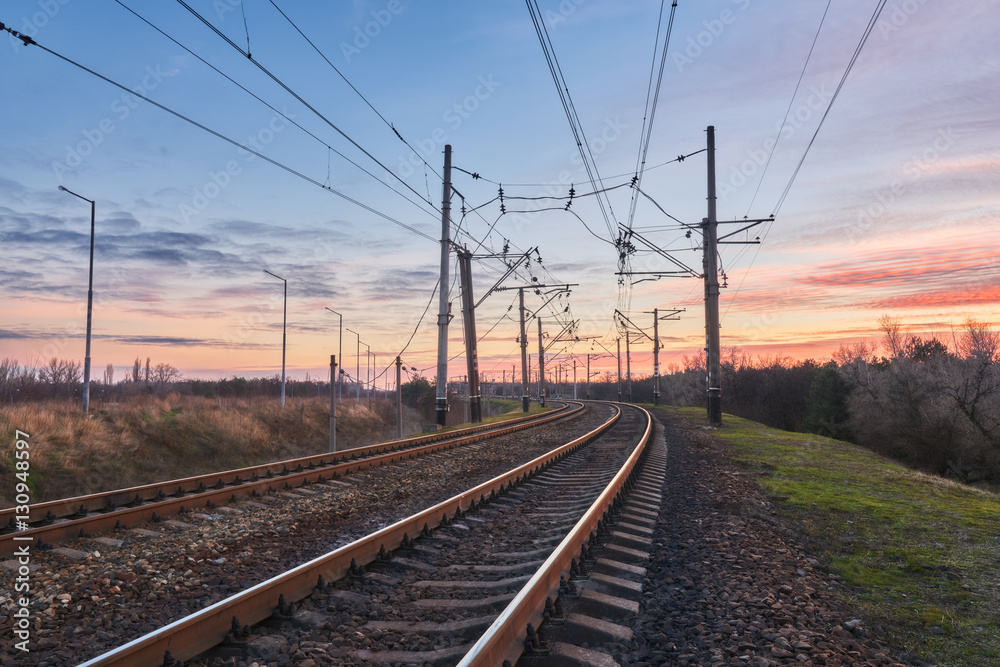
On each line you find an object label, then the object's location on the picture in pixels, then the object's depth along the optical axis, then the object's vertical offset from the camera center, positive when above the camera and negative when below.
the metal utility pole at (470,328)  31.30 +2.64
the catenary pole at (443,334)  26.05 +1.95
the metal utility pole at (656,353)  64.31 +2.79
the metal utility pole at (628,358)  75.16 +2.75
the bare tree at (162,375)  49.72 +0.51
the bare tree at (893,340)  56.31 +3.59
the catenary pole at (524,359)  51.34 +1.74
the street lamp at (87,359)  18.73 +0.68
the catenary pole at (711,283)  26.38 +4.14
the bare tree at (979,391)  31.55 -0.66
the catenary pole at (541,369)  58.81 +1.06
